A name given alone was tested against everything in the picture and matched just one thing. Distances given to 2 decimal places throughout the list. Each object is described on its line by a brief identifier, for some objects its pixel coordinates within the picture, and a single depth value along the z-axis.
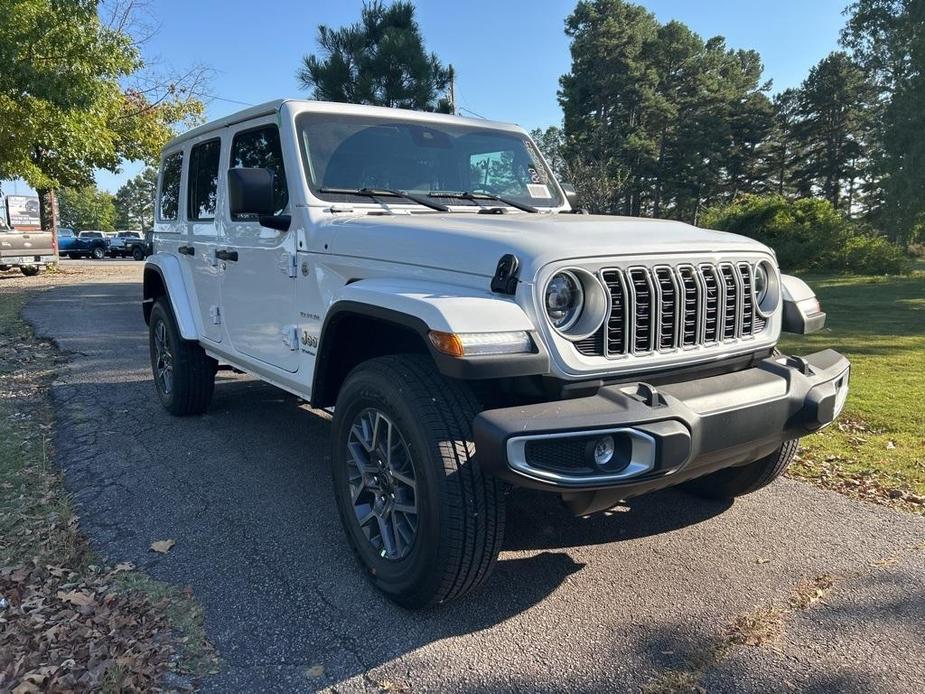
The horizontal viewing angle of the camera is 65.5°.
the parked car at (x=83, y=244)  36.69
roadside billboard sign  25.09
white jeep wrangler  2.45
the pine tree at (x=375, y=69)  14.31
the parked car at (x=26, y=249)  20.30
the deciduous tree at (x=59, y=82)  11.48
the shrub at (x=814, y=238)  22.38
